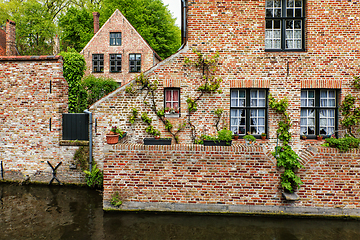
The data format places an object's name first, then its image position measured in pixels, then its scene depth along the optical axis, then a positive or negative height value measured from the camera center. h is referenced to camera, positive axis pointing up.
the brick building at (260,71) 7.47 +1.49
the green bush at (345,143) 5.96 -0.64
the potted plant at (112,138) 6.52 -0.59
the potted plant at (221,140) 6.54 -0.63
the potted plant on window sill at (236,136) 7.50 -0.60
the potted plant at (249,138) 6.68 -0.58
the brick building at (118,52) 21.70 +6.08
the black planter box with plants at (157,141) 7.02 -0.72
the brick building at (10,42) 16.61 +5.69
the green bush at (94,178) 8.17 -2.14
